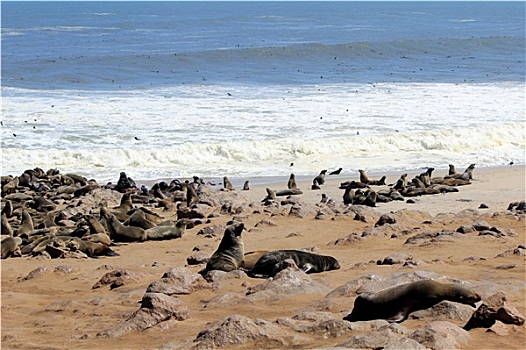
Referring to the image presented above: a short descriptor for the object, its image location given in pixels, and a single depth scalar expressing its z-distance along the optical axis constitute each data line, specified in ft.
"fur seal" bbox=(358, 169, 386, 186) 93.66
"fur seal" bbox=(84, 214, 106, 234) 61.57
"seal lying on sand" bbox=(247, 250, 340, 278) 44.21
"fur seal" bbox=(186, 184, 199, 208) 80.02
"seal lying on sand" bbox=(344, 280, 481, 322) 31.01
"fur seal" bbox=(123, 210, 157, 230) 64.49
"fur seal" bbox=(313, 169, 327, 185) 95.50
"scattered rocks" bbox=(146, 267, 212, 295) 39.47
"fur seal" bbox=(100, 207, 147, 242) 62.23
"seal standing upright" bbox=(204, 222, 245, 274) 46.09
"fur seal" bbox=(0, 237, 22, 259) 57.82
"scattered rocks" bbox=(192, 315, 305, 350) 29.01
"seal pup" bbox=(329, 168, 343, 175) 105.40
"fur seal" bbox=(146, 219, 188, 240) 63.16
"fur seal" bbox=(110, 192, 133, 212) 75.00
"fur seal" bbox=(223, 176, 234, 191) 92.52
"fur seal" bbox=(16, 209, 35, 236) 65.07
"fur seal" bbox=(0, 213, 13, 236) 65.21
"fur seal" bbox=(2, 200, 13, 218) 75.44
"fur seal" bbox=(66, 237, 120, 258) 57.77
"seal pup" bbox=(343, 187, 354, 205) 81.97
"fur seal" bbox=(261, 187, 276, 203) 83.15
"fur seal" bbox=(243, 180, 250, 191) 92.58
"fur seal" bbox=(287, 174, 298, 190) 91.61
